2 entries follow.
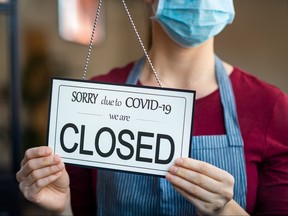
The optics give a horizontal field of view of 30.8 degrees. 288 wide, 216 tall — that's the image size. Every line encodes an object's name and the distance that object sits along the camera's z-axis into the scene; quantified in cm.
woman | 129
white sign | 112
